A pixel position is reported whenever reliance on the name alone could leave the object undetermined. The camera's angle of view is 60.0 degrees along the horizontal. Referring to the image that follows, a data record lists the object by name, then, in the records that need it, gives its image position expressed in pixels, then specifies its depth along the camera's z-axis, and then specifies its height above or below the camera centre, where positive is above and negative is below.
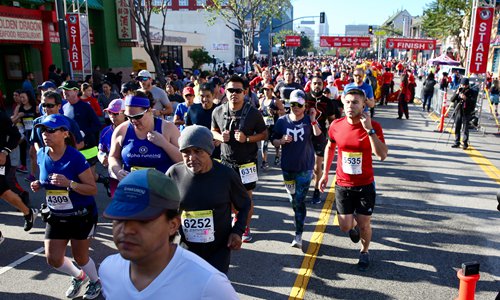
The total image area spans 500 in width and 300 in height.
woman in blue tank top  4.27 -0.83
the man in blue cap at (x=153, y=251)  1.76 -0.80
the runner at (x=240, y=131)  5.34 -0.89
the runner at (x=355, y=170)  4.70 -1.22
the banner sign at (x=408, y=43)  49.81 +1.71
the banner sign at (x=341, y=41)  62.97 +2.46
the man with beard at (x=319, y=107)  7.63 -0.89
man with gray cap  3.18 -1.05
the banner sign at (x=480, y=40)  14.04 +0.58
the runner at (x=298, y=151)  5.48 -1.16
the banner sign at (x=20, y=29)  17.07 +1.18
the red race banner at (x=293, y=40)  61.72 +2.55
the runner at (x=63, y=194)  3.96 -1.24
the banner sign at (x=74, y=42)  15.96 +0.60
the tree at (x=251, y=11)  32.34 +3.77
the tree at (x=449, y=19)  38.56 +3.55
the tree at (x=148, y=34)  19.73 +1.15
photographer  11.38 -1.24
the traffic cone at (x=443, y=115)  14.54 -1.88
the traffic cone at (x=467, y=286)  3.27 -1.71
